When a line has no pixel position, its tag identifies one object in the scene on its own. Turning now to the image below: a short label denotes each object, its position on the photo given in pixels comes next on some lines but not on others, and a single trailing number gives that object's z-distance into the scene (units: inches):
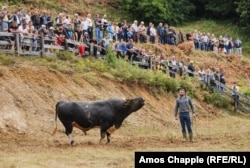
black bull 829.2
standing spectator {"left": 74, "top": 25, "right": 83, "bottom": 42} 1231.5
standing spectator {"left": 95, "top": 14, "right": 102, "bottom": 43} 1326.4
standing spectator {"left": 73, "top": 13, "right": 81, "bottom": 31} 1273.4
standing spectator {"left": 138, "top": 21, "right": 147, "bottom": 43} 1544.5
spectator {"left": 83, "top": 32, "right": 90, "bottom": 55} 1235.9
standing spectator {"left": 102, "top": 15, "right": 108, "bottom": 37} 1373.3
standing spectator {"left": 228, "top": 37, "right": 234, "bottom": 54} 1871.3
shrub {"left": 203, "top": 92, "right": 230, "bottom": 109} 1395.2
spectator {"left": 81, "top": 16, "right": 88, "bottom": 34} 1282.0
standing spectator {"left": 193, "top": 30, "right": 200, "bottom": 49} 1787.6
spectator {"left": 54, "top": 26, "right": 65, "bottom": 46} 1169.4
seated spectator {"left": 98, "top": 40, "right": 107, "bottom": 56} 1254.4
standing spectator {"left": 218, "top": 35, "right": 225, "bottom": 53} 1839.3
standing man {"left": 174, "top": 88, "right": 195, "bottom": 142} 878.4
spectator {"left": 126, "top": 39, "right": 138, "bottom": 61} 1316.4
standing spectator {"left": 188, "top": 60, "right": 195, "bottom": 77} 1466.8
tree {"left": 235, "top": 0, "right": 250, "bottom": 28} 2247.8
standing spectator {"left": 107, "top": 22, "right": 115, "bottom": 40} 1382.9
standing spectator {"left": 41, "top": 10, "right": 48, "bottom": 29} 1195.6
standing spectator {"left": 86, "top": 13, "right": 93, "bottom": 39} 1290.6
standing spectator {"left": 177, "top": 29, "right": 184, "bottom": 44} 1765.5
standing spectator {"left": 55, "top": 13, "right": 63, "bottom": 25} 1219.4
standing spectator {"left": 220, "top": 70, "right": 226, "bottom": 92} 1502.2
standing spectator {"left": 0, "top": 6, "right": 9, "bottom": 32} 1080.8
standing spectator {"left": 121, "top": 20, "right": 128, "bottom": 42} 1437.6
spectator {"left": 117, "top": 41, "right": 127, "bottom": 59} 1301.7
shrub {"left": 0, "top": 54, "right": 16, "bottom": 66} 1031.0
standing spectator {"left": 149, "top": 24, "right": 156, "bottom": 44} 1581.0
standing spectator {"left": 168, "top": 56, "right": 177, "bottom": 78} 1396.4
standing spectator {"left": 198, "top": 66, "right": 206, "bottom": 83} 1445.1
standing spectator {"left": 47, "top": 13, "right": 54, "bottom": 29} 1199.9
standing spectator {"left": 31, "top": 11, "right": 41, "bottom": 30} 1189.1
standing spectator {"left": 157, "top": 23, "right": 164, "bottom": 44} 1614.2
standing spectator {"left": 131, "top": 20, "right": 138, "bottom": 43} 1509.6
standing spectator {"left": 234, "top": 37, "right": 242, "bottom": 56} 1924.2
